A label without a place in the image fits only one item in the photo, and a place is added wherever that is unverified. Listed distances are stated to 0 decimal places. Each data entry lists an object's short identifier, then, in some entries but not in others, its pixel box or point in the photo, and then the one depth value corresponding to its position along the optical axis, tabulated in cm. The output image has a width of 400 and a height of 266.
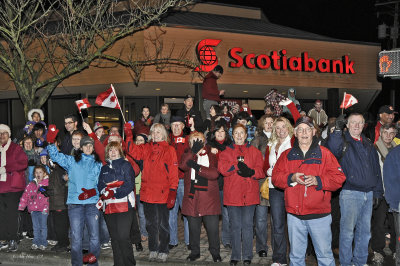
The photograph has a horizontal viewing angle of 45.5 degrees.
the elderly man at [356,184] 639
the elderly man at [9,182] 876
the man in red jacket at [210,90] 1067
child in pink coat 888
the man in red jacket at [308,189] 562
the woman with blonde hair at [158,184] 756
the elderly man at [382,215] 748
